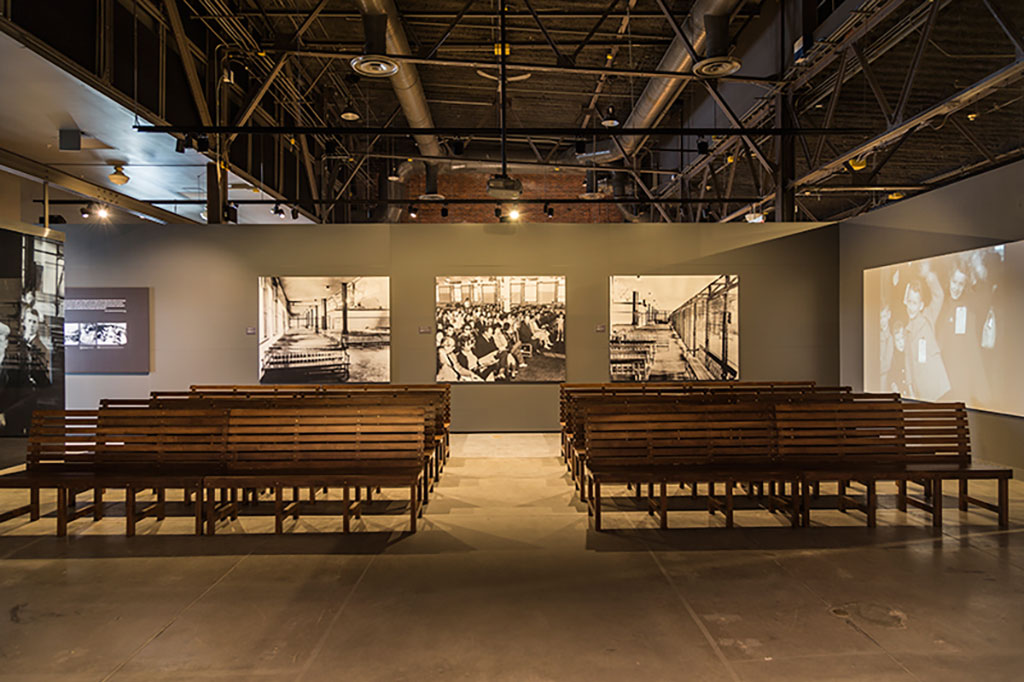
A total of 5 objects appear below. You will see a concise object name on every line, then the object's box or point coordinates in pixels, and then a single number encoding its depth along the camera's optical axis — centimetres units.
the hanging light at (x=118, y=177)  883
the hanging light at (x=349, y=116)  1048
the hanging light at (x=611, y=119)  1038
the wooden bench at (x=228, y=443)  489
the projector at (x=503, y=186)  777
